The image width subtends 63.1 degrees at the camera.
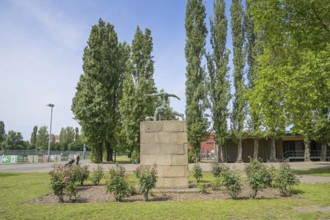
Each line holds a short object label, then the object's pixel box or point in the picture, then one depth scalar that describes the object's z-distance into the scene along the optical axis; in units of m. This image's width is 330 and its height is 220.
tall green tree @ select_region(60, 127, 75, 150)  100.34
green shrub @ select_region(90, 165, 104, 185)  13.84
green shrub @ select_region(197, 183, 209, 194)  10.75
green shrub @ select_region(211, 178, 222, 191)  11.75
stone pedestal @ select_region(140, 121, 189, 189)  11.65
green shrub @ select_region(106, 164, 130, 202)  9.30
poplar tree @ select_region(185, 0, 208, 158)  33.97
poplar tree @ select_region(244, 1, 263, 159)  34.72
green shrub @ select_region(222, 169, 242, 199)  9.38
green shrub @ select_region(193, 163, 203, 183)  13.80
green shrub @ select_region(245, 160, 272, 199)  9.35
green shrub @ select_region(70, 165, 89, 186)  13.01
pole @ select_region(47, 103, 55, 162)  45.03
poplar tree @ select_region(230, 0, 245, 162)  35.31
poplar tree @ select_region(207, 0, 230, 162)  35.47
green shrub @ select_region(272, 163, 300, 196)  9.92
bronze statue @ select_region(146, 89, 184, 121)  12.38
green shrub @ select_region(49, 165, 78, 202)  9.16
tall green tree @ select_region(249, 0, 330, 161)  13.71
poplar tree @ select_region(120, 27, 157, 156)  33.03
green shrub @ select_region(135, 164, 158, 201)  9.35
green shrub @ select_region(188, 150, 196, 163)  33.75
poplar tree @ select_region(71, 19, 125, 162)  33.38
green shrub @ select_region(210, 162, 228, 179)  14.38
